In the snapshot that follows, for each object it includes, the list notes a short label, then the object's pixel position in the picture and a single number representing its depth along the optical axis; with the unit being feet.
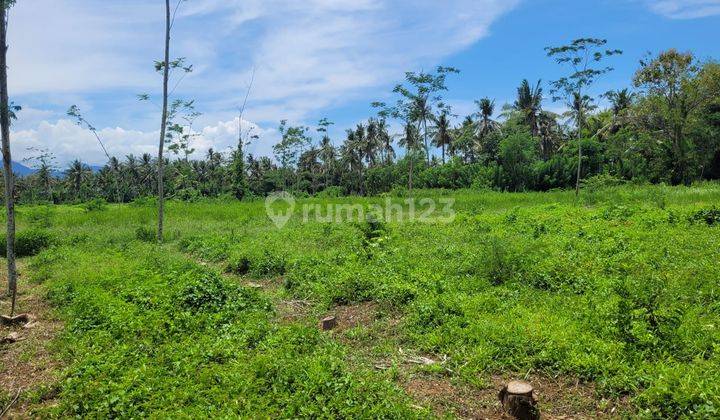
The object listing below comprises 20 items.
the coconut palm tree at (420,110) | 93.50
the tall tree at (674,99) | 103.45
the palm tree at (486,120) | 156.25
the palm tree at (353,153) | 183.15
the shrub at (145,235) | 53.13
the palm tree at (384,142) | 181.27
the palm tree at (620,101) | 135.44
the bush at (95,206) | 93.25
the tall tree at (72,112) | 59.15
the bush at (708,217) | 37.19
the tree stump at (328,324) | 21.84
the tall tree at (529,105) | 144.97
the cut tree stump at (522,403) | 13.21
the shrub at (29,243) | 46.84
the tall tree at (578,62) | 73.41
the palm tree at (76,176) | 218.79
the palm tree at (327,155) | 203.76
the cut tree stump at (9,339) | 21.42
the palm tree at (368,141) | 179.22
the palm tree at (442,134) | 158.28
